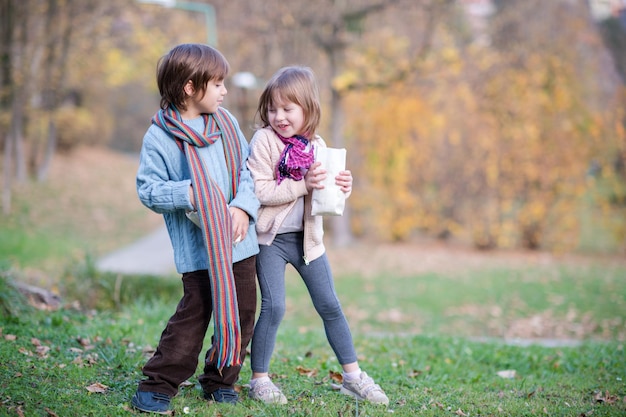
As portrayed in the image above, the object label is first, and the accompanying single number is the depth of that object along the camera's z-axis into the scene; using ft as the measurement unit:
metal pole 38.31
